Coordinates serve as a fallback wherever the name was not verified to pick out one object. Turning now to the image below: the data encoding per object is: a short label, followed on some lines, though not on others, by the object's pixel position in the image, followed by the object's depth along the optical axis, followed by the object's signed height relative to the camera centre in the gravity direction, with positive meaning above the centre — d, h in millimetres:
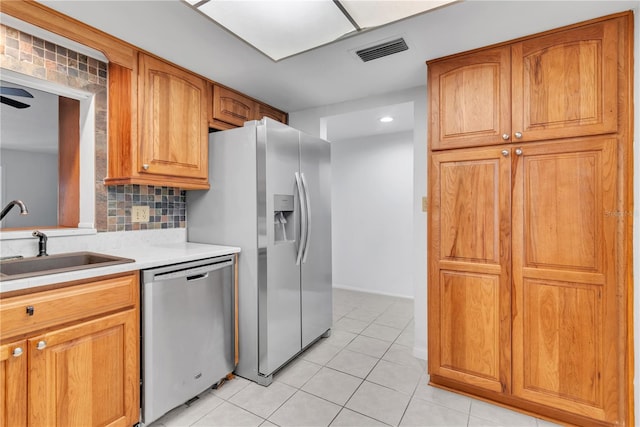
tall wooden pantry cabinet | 1597 -54
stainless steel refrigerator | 2115 -93
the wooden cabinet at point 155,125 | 1906 +587
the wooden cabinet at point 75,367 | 1208 -664
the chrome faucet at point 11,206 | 1513 +38
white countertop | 1235 -243
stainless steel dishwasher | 1632 -684
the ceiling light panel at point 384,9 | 1481 +1014
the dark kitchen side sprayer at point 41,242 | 1693 -147
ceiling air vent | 1844 +1021
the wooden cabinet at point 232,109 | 2426 +901
